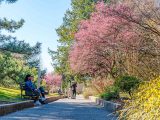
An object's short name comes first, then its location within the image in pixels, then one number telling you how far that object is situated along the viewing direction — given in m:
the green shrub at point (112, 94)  12.28
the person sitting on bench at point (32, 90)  10.74
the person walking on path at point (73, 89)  24.06
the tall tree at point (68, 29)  27.76
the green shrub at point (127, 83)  9.44
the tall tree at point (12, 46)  13.57
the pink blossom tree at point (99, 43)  14.19
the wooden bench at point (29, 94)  10.84
